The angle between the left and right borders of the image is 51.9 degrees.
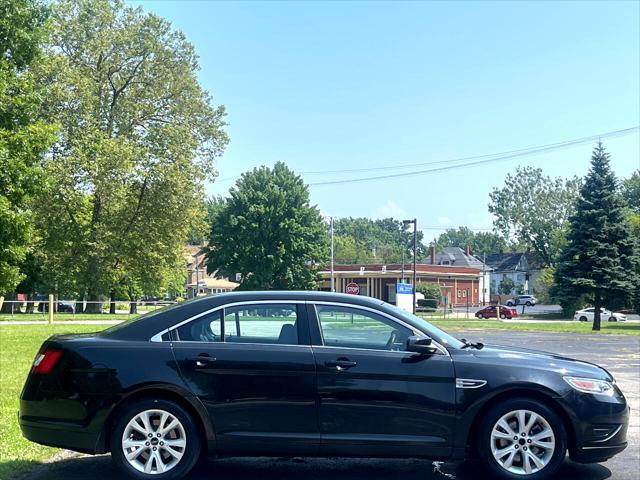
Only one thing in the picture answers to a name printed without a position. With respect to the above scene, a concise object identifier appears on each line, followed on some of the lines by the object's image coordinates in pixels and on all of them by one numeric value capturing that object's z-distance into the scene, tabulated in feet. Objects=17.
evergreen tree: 133.08
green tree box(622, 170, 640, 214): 317.01
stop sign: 119.14
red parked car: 201.36
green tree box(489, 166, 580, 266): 306.96
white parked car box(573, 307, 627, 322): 191.31
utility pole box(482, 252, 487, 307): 308.52
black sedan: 18.03
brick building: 246.47
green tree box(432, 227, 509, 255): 547.82
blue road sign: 117.91
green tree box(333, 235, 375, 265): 443.73
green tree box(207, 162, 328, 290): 206.28
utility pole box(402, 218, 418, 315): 132.87
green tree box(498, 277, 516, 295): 359.01
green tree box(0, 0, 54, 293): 41.50
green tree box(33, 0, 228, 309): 132.57
